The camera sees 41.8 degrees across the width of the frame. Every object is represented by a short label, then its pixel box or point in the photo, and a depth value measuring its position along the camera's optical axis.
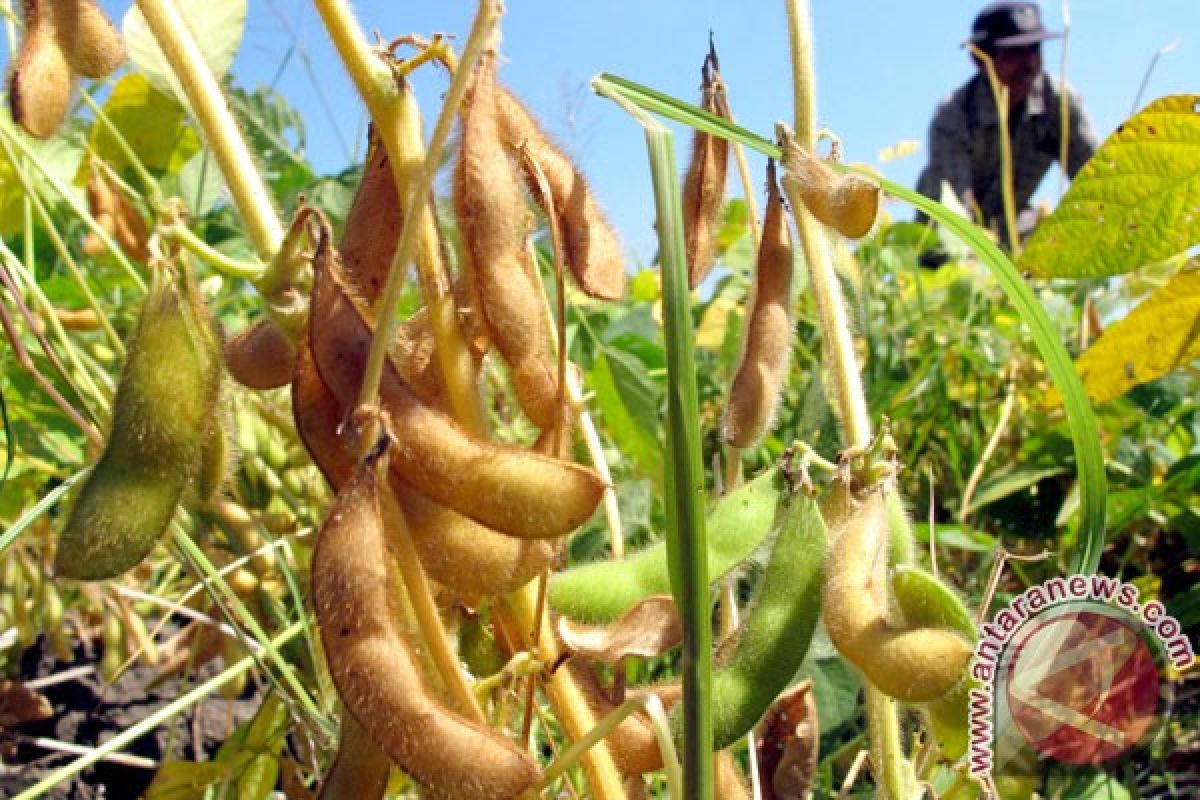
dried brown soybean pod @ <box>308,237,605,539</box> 0.20
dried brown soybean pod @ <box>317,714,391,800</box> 0.21
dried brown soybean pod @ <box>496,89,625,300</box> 0.24
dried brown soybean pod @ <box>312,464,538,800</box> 0.20
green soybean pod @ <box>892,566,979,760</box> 0.23
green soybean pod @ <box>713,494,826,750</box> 0.22
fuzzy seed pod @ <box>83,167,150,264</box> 0.49
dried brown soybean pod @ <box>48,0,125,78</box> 0.24
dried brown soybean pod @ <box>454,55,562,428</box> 0.22
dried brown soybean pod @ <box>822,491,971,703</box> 0.22
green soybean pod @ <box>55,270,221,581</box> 0.22
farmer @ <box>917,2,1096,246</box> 5.20
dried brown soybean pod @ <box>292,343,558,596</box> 0.21
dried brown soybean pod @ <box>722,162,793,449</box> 0.27
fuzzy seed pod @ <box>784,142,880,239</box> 0.24
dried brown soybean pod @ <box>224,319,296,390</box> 0.23
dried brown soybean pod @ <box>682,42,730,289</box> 0.28
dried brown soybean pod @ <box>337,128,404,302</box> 0.23
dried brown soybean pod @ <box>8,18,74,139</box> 0.23
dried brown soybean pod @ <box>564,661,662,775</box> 0.23
